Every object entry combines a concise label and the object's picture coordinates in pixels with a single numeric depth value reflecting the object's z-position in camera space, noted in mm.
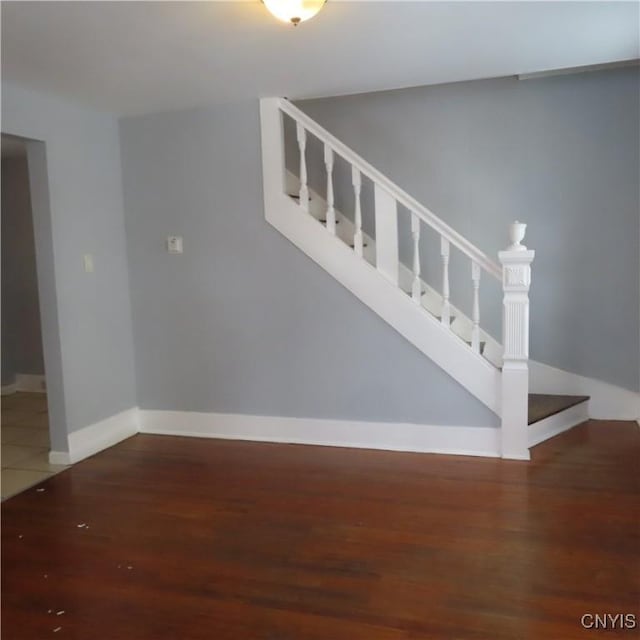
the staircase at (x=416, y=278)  3230
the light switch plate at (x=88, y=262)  3625
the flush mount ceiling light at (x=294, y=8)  2053
